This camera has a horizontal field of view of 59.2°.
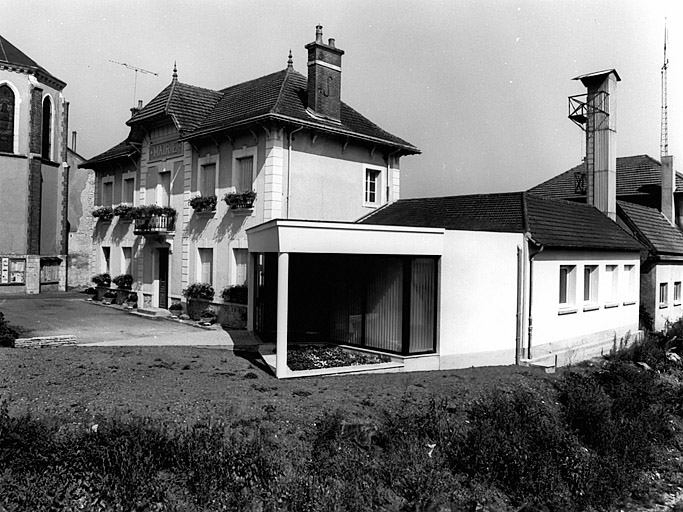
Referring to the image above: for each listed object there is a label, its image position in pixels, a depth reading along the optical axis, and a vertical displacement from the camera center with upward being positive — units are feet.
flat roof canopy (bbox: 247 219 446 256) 36.83 +1.29
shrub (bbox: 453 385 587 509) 26.88 -9.27
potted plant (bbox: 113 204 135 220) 78.11 +5.81
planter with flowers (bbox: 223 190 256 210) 58.08 +5.63
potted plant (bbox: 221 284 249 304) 58.59 -3.68
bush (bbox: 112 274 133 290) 77.71 -3.35
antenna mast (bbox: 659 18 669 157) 87.75 +21.48
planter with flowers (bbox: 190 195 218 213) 63.05 +5.61
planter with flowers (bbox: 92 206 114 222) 83.10 +5.82
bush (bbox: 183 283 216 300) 62.85 -3.73
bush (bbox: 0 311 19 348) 42.96 -5.99
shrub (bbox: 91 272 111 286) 82.64 -3.43
